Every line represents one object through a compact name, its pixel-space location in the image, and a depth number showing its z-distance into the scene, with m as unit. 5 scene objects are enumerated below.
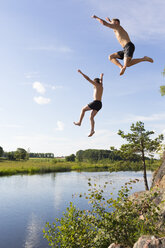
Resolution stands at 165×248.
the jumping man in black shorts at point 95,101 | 4.64
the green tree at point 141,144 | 25.69
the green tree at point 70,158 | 96.74
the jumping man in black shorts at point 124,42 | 3.88
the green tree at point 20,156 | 89.29
